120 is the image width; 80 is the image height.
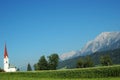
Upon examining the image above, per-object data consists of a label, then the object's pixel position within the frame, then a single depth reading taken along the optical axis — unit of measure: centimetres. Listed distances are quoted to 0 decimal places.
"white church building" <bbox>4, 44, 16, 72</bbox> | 11937
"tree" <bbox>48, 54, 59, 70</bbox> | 10087
